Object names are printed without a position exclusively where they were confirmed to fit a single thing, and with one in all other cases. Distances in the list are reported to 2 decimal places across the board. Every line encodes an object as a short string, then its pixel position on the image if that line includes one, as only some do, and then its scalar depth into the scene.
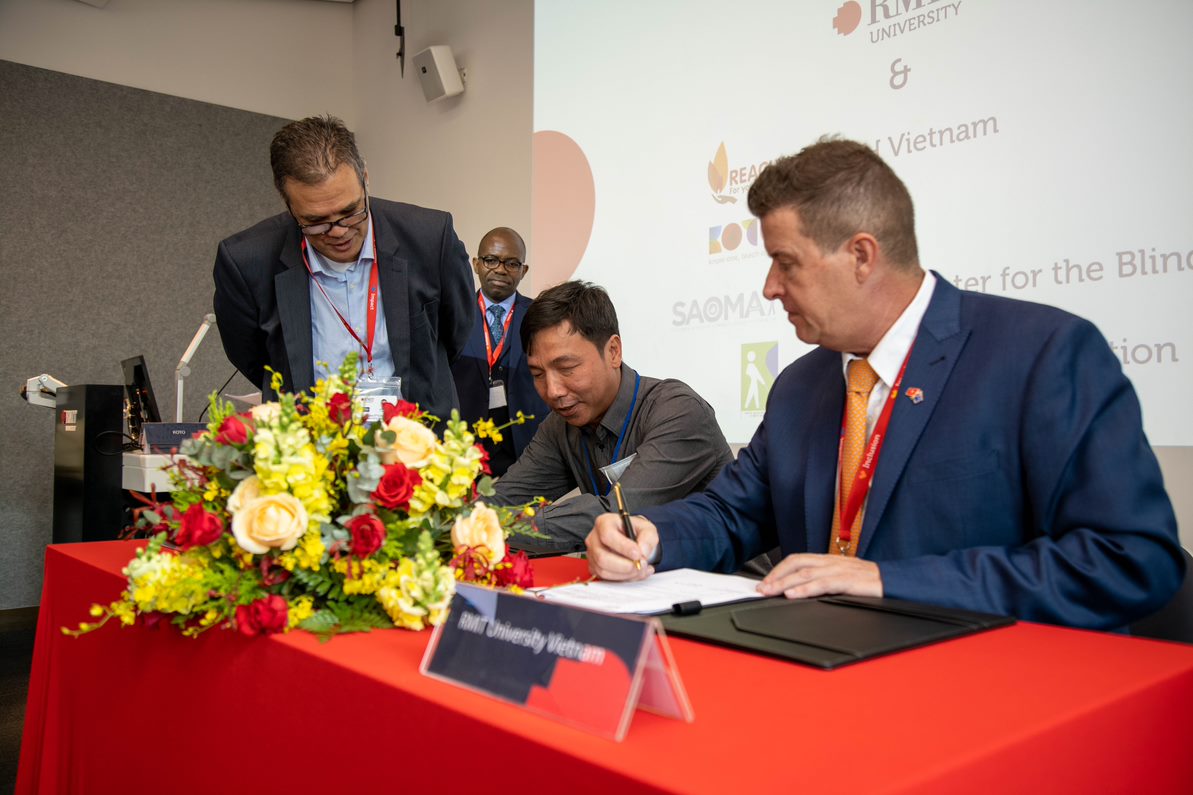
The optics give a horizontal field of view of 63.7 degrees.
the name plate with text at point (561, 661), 0.69
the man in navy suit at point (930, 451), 1.14
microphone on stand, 3.69
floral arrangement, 1.05
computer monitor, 3.57
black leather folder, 0.90
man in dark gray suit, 2.27
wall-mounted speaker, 5.00
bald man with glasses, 3.57
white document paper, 1.12
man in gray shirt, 2.17
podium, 3.92
